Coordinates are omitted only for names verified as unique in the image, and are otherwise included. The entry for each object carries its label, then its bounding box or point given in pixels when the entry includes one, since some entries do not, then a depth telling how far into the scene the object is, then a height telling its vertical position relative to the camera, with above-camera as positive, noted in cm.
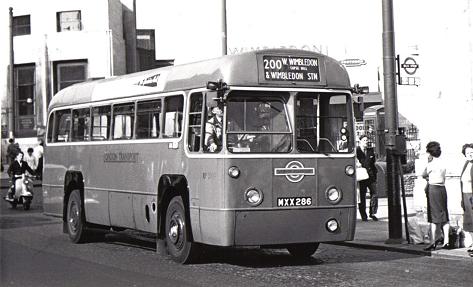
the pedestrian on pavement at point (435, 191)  1200 -65
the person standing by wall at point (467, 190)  1155 -63
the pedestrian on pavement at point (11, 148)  3160 +43
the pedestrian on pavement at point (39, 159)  3212 -7
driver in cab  1047 +31
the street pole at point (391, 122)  1312 +45
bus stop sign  1793 +194
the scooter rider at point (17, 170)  2320 -36
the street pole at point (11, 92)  4475 +392
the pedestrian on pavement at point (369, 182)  1706 -70
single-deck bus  1046 -2
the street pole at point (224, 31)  1961 +308
